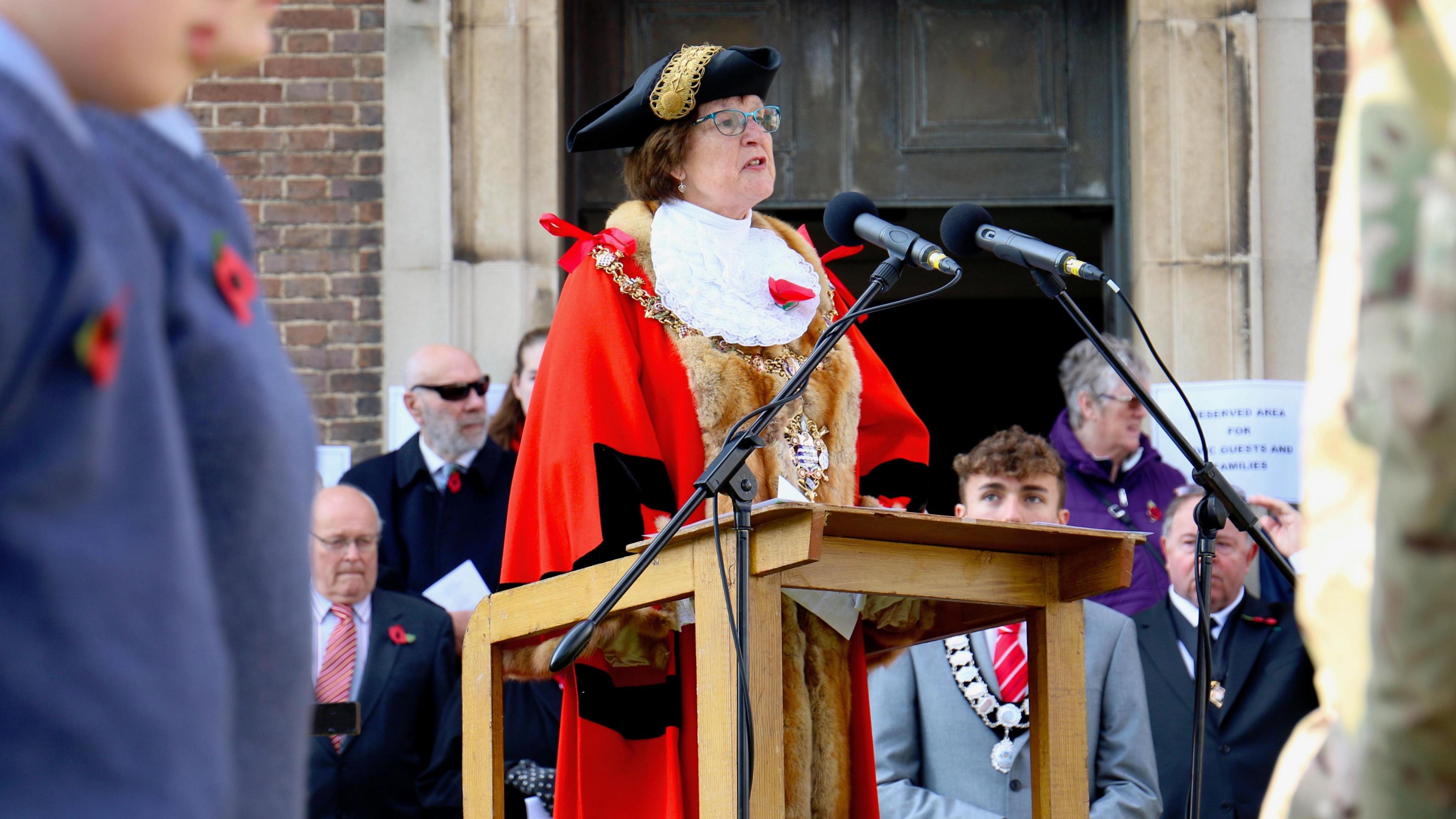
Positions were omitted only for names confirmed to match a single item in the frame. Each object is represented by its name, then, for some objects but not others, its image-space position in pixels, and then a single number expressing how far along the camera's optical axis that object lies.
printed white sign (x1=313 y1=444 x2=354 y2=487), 12.73
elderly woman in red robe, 6.61
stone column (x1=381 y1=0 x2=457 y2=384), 13.65
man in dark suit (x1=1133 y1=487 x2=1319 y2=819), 9.41
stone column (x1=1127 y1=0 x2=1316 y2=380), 13.54
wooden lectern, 5.45
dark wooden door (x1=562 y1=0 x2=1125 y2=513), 14.54
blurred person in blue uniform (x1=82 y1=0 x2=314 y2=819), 2.28
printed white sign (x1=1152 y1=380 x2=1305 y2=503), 11.66
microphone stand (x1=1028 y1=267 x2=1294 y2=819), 5.70
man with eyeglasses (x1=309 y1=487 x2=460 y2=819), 9.58
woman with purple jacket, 11.26
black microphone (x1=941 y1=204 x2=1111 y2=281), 5.84
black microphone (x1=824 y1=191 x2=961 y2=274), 6.01
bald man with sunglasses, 11.23
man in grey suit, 8.15
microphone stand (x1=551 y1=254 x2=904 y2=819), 5.30
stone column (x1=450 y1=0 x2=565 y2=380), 13.52
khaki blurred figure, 2.19
